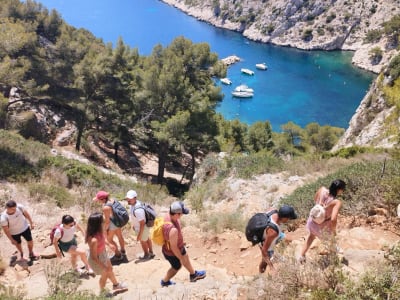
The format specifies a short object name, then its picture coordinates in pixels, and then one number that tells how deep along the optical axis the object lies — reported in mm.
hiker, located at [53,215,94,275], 7164
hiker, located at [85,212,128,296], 6172
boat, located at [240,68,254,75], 71812
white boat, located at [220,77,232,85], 66562
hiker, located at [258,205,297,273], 5727
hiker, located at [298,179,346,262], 6125
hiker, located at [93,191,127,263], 7293
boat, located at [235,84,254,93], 63219
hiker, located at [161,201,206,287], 6043
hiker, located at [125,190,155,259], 7336
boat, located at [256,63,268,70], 74625
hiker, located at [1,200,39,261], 7613
